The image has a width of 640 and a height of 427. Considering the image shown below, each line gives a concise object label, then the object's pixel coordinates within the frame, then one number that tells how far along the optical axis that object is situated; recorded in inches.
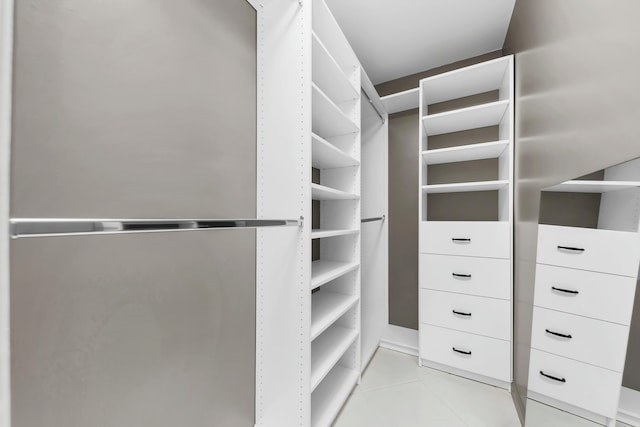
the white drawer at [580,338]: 28.1
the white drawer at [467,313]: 65.7
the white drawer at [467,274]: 65.9
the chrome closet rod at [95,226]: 15.8
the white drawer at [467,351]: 65.6
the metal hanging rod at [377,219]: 76.5
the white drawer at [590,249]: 27.2
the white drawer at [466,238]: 66.1
